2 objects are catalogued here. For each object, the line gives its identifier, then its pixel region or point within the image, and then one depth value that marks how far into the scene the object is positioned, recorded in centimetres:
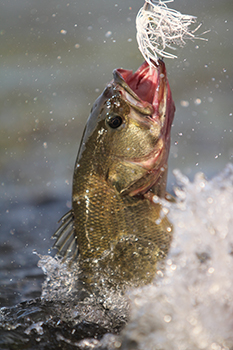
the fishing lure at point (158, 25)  247
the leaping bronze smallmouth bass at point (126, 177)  246
